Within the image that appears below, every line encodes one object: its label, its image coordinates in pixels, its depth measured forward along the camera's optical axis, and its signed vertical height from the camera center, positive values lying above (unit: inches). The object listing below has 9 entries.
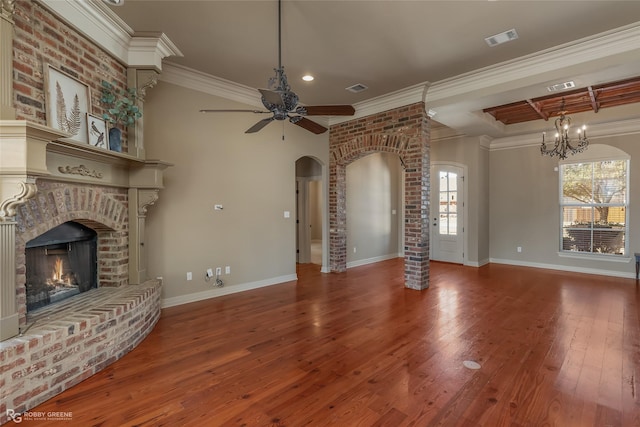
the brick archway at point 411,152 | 187.6 +36.6
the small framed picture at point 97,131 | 107.2 +29.2
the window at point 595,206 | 225.3 +2.1
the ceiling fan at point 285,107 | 101.0 +39.3
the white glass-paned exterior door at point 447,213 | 275.1 -3.2
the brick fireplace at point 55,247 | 74.9 -15.8
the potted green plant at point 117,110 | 113.6 +39.6
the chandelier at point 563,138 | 201.2 +48.9
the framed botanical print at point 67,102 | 93.0 +35.8
